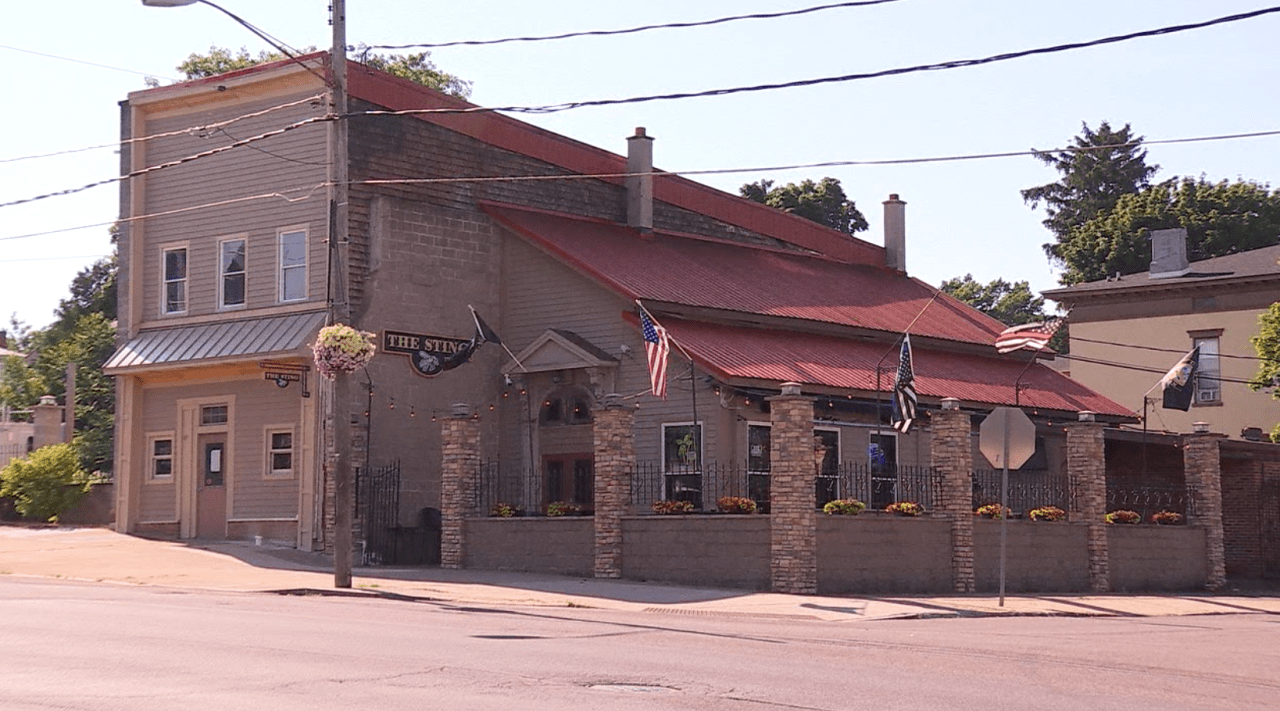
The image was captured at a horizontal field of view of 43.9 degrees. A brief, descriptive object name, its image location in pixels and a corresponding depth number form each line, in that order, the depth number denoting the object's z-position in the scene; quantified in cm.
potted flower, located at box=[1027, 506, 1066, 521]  2938
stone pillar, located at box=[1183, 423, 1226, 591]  3328
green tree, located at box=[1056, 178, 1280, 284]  6494
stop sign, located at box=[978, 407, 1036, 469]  2439
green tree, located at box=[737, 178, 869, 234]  7406
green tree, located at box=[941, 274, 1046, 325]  9162
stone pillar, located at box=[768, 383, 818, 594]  2458
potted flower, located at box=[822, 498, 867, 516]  2550
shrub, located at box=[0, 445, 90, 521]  3691
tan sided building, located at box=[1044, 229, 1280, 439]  4984
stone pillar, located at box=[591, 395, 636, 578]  2661
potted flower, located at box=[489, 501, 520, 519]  2862
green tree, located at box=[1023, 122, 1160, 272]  8275
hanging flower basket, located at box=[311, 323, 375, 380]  2455
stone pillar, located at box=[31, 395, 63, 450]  4419
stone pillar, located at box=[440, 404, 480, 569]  2914
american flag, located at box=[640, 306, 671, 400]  2806
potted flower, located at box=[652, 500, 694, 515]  2622
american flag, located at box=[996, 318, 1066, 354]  2831
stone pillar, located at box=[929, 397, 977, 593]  2709
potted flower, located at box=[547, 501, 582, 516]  2788
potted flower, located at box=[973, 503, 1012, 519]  2820
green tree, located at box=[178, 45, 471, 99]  5531
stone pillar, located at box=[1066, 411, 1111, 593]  3017
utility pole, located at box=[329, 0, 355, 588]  2423
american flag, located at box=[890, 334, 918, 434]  2856
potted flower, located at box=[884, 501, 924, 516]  2648
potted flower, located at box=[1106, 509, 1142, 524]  3156
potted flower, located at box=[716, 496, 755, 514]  2567
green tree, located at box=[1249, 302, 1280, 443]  4028
